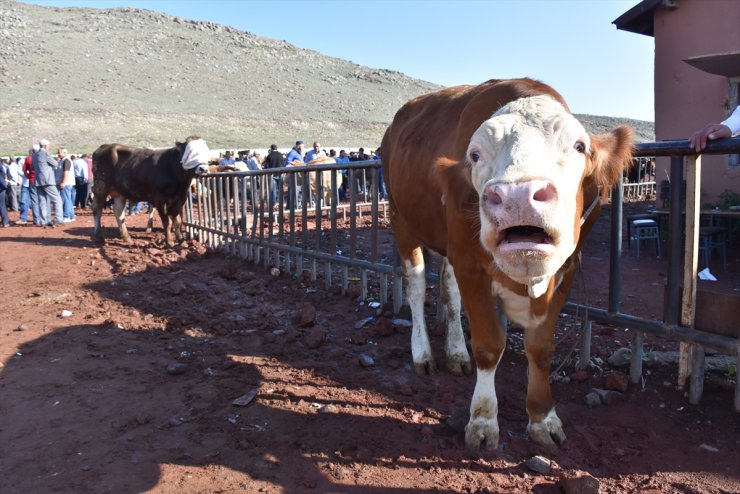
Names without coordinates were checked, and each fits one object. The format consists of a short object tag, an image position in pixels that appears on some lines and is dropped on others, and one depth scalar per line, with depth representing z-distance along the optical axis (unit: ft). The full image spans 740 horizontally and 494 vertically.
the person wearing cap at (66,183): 53.42
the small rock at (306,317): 18.44
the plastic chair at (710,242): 29.40
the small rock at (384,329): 17.28
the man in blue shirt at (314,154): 56.65
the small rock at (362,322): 18.26
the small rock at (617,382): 12.42
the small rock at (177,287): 23.49
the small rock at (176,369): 14.80
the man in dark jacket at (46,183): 47.75
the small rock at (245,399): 12.67
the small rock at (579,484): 8.75
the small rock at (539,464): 9.69
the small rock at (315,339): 16.44
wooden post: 11.36
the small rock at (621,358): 13.62
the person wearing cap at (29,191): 51.11
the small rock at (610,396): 12.06
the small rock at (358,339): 16.74
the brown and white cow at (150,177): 36.86
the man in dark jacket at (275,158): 60.76
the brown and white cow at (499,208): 7.71
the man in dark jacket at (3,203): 50.00
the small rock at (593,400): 12.04
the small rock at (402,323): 17.88
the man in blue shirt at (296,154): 55.05
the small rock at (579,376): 13.14
